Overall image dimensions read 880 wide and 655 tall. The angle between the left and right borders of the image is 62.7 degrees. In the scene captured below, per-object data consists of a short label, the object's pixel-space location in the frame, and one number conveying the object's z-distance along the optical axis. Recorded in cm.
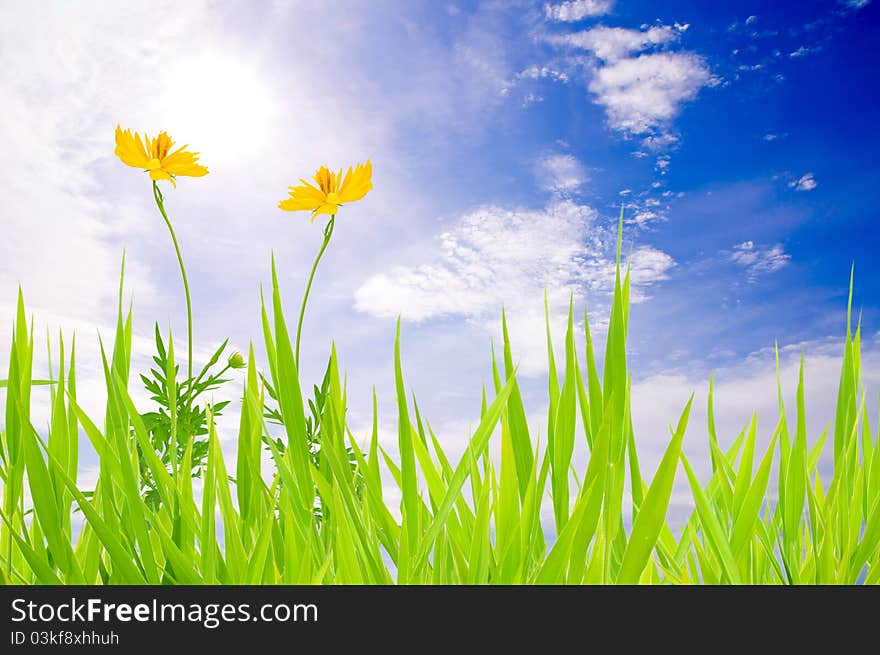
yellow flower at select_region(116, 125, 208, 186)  98
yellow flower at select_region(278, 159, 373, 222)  97
